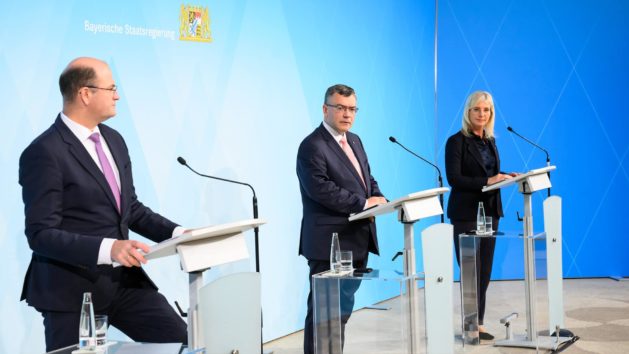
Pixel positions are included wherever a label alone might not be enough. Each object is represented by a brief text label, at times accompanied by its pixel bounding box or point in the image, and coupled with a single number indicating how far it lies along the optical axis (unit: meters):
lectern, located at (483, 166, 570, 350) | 5.13
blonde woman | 5.54
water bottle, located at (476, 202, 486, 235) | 5.11
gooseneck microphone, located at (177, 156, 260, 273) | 4.40
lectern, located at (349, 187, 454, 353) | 3.74
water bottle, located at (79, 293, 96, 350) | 2.34
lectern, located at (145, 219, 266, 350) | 2.57
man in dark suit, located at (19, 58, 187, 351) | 2.92
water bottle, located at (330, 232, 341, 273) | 3.75
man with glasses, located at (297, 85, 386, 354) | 4.36
